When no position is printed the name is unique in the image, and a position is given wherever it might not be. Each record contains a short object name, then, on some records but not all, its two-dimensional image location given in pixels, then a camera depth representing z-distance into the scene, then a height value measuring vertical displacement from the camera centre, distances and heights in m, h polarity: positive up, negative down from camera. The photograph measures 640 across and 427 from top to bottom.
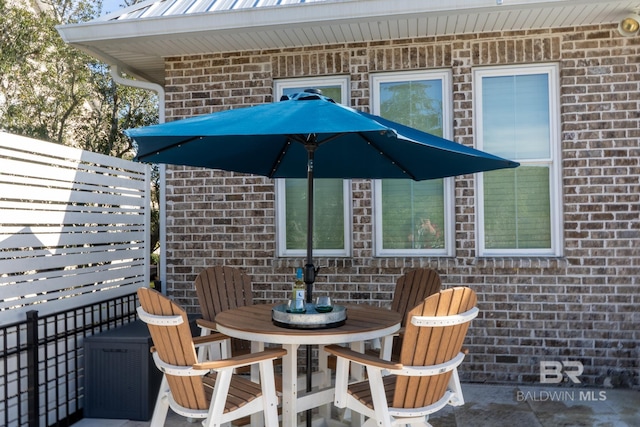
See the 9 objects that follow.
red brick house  4.51 +0.45
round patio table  2.97 -0.60
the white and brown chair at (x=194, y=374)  2.71 -0.75
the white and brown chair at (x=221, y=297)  3.85 -0.54
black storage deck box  3.88 -1.07
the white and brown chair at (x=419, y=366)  2.63 -0.69
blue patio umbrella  2.64 +0.47
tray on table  3.11 -0.54
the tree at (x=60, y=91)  8.82 +2.40
